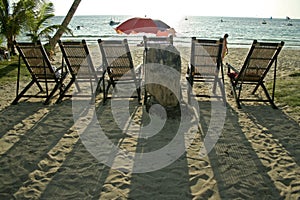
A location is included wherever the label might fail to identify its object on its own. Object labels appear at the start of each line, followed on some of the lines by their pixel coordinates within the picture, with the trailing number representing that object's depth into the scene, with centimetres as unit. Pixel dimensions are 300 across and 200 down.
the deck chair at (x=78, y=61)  536
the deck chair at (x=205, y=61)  526
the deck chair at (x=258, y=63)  510
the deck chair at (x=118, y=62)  525
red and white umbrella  782
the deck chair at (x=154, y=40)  497
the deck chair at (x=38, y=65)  517
